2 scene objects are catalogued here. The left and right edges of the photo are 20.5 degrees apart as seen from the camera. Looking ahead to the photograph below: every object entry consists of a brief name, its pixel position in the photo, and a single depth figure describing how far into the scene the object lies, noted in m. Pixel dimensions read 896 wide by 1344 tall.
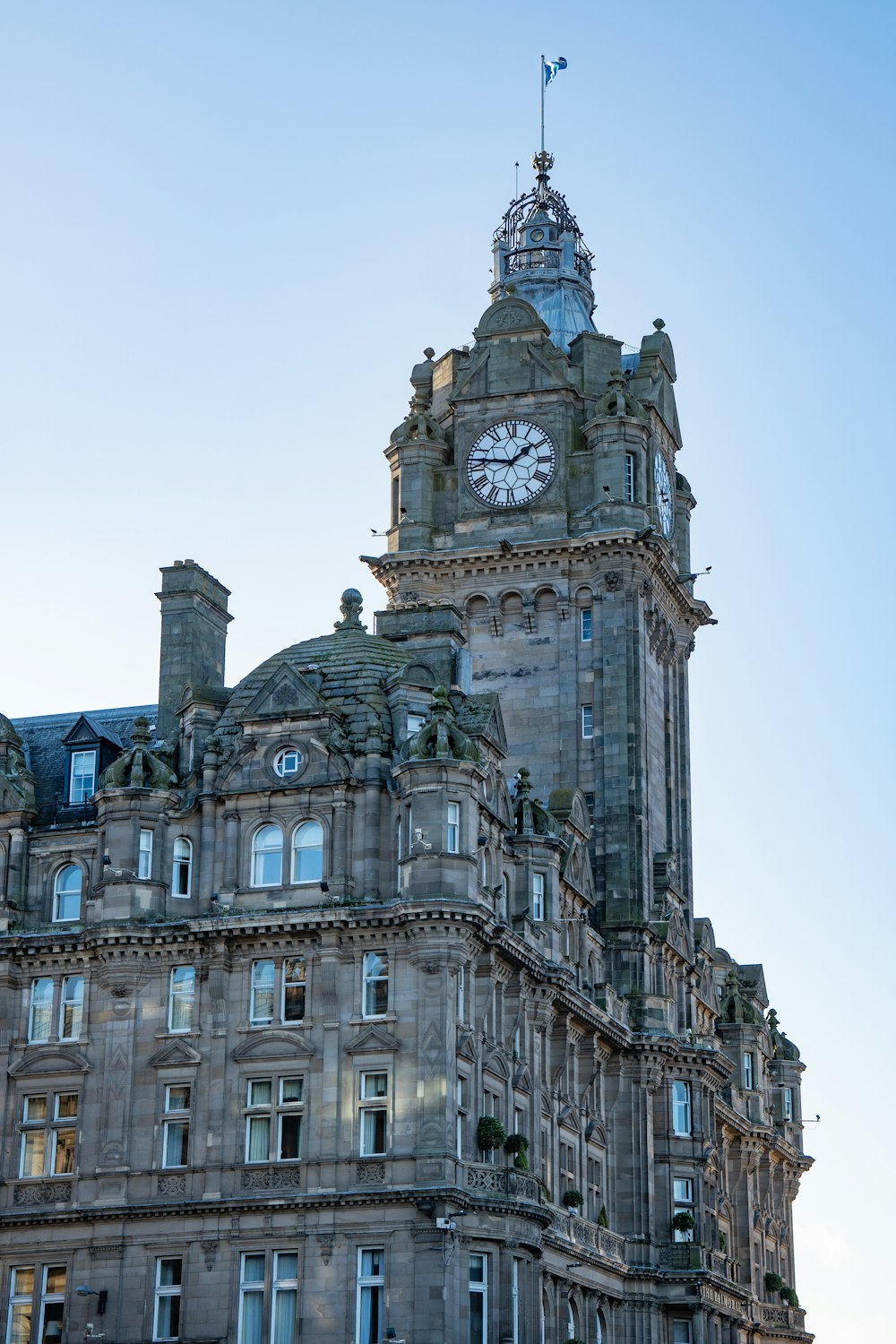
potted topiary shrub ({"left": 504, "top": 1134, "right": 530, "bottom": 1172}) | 81.44
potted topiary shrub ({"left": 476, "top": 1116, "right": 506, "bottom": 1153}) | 79.62
